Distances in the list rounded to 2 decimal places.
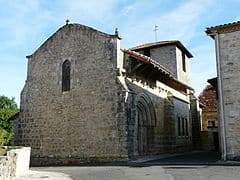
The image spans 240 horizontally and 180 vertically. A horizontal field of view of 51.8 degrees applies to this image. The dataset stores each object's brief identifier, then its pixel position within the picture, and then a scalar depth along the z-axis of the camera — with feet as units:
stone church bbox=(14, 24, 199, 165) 42.48
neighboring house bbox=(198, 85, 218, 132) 81.51
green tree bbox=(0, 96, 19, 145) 33.86
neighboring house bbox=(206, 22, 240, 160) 38.07
